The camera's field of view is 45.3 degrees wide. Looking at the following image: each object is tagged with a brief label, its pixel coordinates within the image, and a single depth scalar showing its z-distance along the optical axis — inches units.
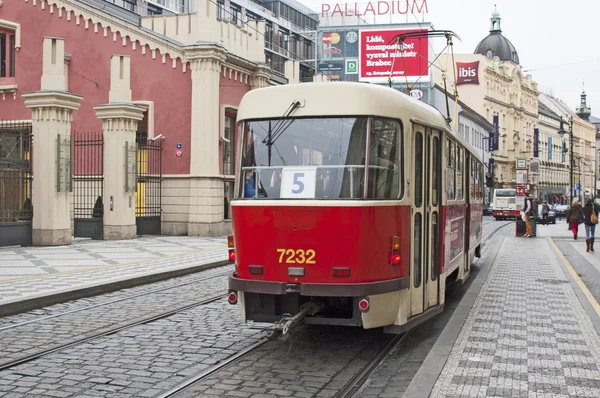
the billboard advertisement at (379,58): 2436.0
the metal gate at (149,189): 1032.2
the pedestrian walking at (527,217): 1229.7
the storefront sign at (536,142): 4237.2
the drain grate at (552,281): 558.3
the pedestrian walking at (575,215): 1048.8
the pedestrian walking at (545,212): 1964.7
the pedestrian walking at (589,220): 874.8
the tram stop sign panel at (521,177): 1246.9
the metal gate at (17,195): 771.4
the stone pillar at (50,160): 798.5
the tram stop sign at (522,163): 1317.7
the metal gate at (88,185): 947.3
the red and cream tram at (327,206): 289.7
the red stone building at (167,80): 1032.2
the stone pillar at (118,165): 922.1
